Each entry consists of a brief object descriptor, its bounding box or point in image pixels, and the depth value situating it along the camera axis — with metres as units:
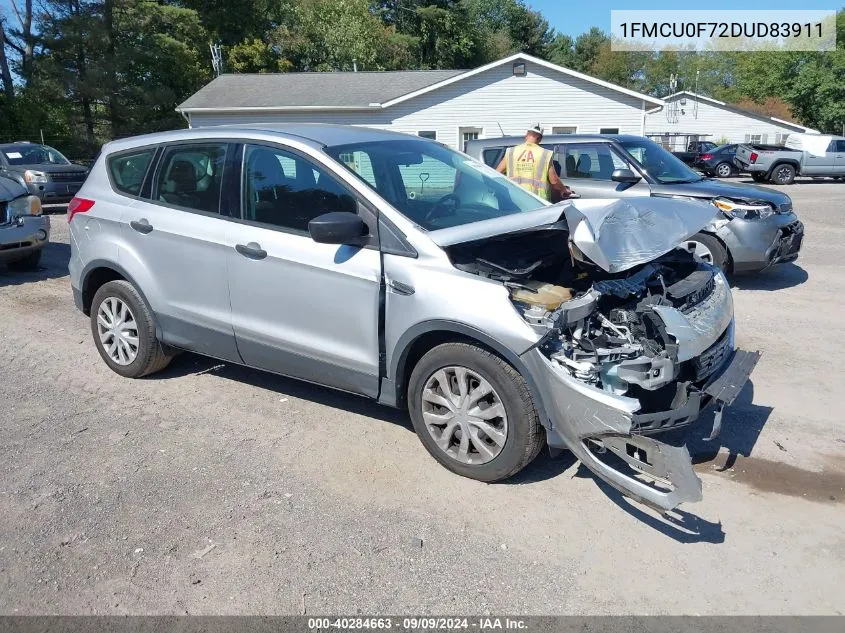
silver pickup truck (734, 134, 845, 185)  27.08
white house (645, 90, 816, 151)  43.75
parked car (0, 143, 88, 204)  16.84
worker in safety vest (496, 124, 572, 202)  7.62
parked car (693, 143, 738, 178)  29.05
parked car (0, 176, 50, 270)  8.76
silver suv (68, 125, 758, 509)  3.53
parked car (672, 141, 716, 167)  30.29
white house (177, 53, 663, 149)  24.30
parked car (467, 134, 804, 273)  7.89
